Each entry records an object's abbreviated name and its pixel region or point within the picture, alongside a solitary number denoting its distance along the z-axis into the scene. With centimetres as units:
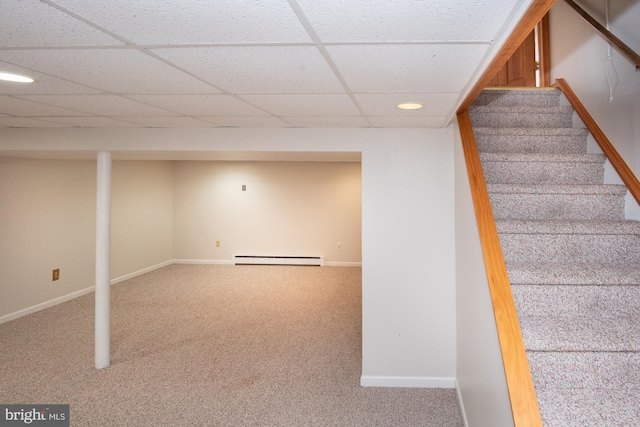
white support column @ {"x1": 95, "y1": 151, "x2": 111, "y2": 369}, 327
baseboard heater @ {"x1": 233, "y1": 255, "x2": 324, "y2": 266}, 742
